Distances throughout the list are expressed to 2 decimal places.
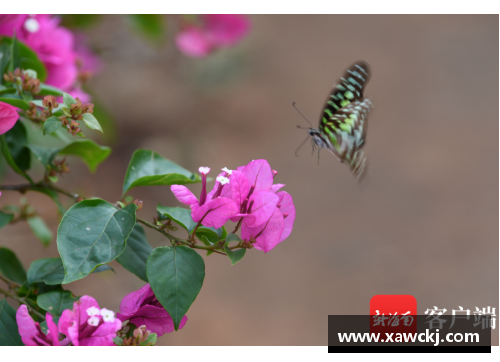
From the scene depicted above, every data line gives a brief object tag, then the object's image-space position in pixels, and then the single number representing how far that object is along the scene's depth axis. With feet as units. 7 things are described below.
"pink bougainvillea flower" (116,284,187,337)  4.13
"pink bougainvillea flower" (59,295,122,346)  4.04
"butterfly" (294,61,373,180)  4.47
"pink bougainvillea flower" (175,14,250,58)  6.73
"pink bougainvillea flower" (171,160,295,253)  4.10
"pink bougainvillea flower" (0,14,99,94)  4.54
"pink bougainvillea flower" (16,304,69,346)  4.07
